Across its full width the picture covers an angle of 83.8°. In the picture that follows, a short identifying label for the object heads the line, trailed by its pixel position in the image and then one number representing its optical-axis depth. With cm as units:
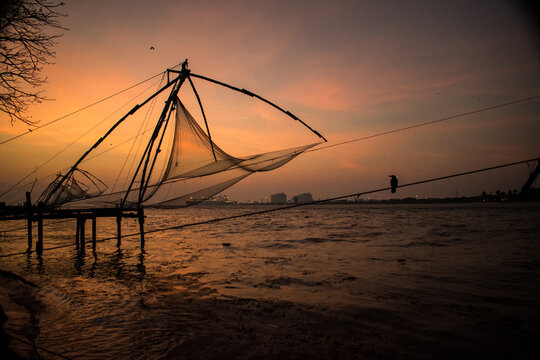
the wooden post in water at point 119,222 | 1442
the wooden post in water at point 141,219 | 1299
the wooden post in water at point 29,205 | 1237
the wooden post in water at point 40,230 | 1279
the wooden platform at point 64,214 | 1251
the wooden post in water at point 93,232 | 1455
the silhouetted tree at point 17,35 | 402
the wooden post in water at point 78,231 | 1593
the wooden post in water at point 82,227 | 1373
